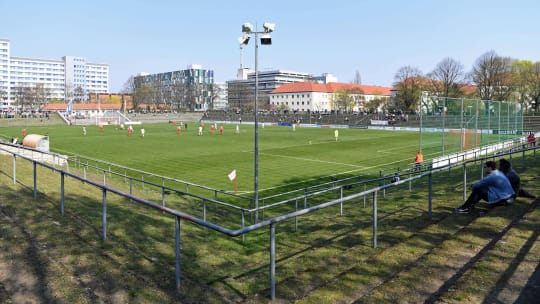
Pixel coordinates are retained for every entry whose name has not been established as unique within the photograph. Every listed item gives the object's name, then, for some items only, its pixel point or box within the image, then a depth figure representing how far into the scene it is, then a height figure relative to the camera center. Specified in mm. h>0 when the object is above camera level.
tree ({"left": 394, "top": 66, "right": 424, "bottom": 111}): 106506 +9705
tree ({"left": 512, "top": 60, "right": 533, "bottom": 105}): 88875 +9107
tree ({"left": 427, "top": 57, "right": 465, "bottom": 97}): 99062 +10931
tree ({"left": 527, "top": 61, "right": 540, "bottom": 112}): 87875 +8544
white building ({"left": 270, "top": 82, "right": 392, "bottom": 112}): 165250 +12866
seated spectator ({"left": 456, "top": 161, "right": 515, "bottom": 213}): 9328 -1399
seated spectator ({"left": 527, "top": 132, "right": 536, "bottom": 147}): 30344 -800
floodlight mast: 15441 +3659
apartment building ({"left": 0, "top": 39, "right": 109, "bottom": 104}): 180500 +24061
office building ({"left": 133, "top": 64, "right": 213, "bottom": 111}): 167000 +12572
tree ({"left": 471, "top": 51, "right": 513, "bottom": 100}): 87812 +10309
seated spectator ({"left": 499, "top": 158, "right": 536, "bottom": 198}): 10091 -1186
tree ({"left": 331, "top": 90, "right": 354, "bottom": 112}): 144250 +9015
